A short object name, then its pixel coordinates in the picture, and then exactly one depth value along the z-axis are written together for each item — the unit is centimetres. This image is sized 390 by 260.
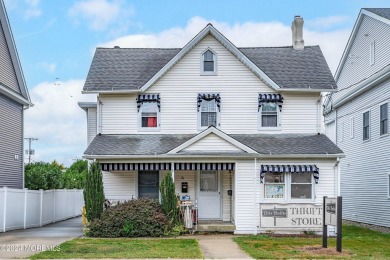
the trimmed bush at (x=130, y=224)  2064
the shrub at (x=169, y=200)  2134
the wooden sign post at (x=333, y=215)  1634
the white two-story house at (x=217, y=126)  2230
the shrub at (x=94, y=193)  2142
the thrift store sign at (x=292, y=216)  2191
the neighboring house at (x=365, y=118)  2525
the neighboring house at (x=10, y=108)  2547
